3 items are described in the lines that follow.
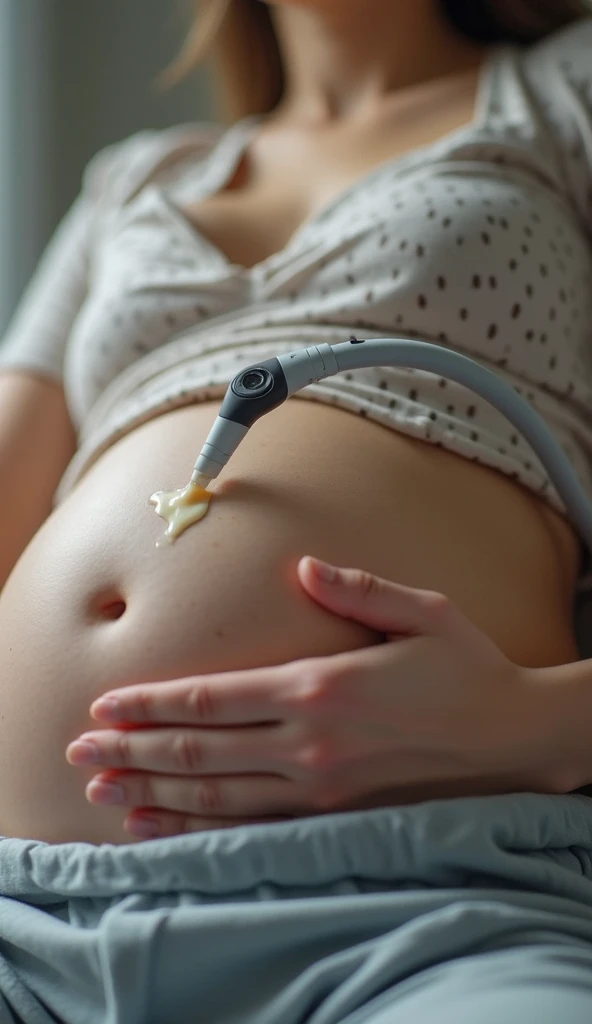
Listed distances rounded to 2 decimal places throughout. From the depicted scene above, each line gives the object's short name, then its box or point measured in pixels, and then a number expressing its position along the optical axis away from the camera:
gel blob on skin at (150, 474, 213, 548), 0.69
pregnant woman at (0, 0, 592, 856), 0.67
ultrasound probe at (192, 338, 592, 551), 0.66
